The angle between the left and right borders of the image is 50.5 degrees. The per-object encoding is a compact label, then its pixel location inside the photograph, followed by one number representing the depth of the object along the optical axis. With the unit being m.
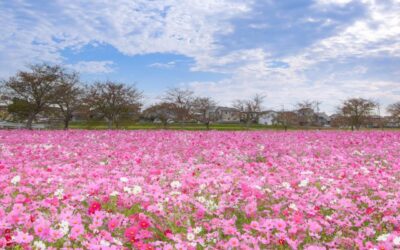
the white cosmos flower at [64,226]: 3.77
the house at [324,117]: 122.19
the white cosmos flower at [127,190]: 5.25
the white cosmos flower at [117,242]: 3.62
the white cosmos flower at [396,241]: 3.69
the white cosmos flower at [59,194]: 5.08
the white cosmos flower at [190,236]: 3.87
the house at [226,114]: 115.86
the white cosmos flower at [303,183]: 6.23
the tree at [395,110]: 72.25
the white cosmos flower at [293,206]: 4.87
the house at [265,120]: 112.19
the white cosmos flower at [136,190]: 5.19
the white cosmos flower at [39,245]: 3.49
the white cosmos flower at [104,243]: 3.42
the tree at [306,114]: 75.35
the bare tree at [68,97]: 39.19
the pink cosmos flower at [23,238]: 3.39
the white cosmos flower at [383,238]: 3.82
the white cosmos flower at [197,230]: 4.12
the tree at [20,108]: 38.01
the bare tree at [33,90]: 38.03
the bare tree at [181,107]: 57.38
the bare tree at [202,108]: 62.94
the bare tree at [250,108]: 72.32
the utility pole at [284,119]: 66.54
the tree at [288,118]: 68.62
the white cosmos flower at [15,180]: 5.86
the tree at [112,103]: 44.72
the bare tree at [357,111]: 64.75
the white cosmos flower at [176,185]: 5.84
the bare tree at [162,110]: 58.97
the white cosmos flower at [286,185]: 6.02
